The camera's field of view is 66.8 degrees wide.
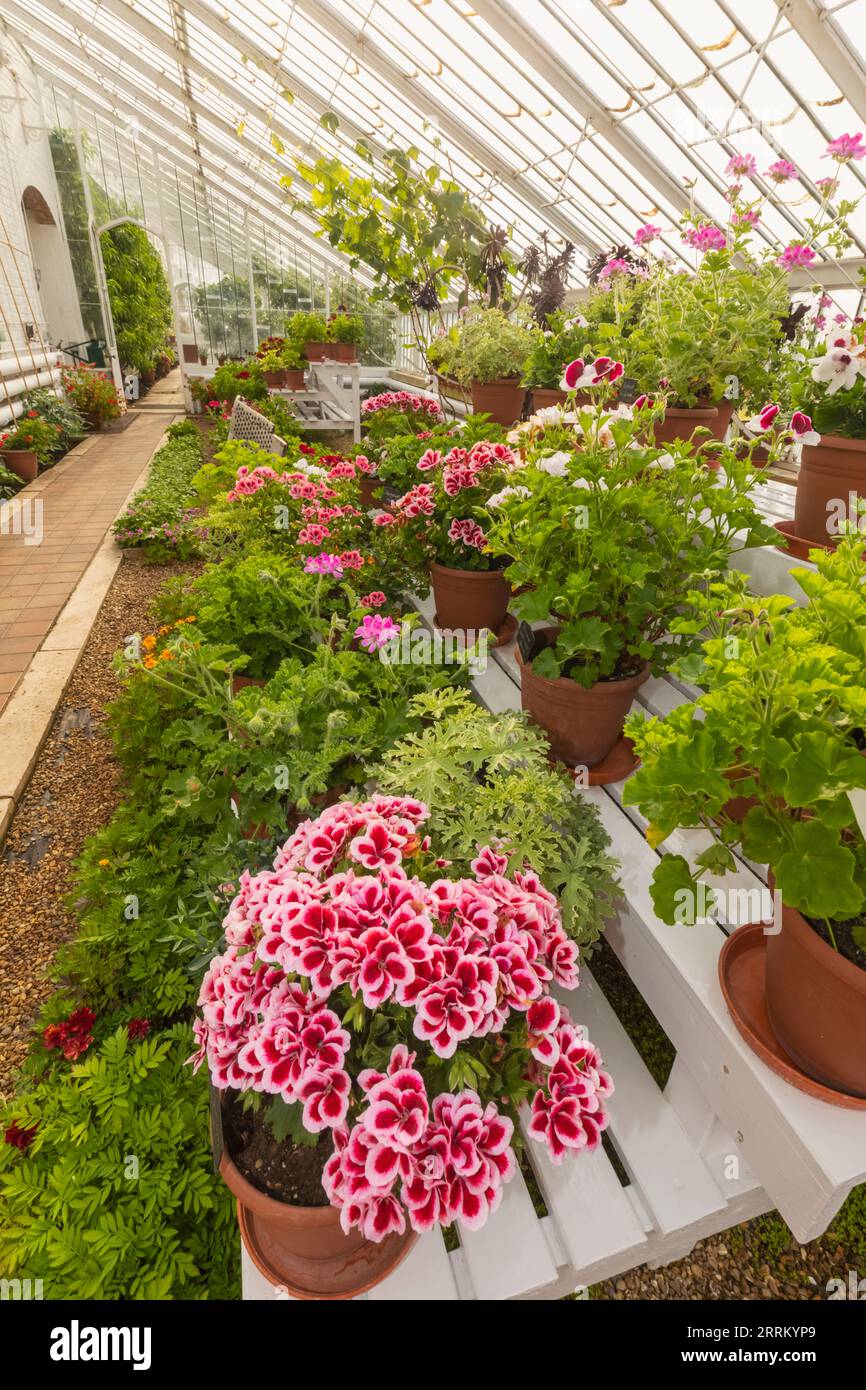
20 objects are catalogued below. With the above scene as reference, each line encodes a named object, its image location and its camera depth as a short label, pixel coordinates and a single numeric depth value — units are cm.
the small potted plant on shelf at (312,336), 786
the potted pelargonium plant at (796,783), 72
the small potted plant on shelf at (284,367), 807
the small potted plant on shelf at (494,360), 307
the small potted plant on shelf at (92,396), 968
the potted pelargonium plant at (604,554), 139
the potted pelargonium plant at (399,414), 345
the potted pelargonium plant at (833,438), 144
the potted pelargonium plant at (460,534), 201
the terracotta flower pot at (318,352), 787
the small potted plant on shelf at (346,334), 769
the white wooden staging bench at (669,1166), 91
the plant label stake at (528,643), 158
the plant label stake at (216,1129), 103
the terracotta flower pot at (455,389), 357
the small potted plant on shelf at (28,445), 685
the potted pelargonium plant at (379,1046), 80
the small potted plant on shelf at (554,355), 260
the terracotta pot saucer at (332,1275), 101
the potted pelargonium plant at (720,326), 199
